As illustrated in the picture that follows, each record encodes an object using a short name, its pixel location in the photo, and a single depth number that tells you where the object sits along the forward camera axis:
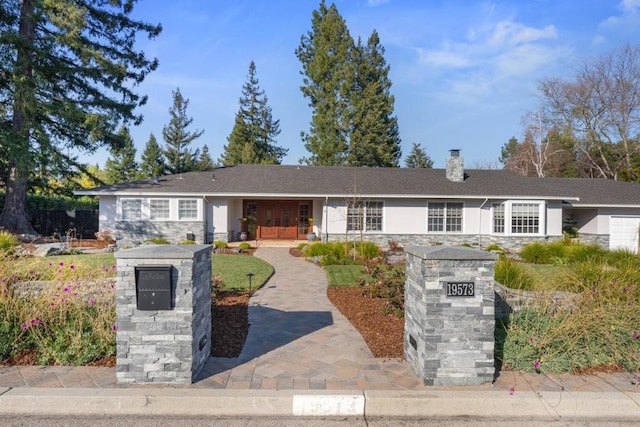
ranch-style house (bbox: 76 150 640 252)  16.33
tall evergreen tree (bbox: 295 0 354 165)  30.83
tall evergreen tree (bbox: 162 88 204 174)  34.34
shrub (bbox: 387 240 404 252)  15.69
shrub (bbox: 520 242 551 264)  13.22
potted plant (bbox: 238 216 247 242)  18.23
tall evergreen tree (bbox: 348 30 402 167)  30.28
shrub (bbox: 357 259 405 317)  6.12
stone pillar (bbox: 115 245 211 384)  3.50
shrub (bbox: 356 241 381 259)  13.19
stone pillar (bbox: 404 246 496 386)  3.57
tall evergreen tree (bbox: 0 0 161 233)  15.38
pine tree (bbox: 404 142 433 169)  39.88
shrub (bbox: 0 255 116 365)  4.09
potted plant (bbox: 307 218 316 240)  17.92
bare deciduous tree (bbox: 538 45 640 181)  27.45
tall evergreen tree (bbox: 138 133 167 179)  32.31
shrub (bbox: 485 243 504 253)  14.67
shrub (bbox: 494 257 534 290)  5.86
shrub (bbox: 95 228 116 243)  15.98
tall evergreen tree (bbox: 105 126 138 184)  33.28
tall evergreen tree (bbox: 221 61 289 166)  37.16
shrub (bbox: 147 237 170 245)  14.33
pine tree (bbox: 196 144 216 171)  36.98
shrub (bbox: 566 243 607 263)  10.46
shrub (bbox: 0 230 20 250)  11.05
